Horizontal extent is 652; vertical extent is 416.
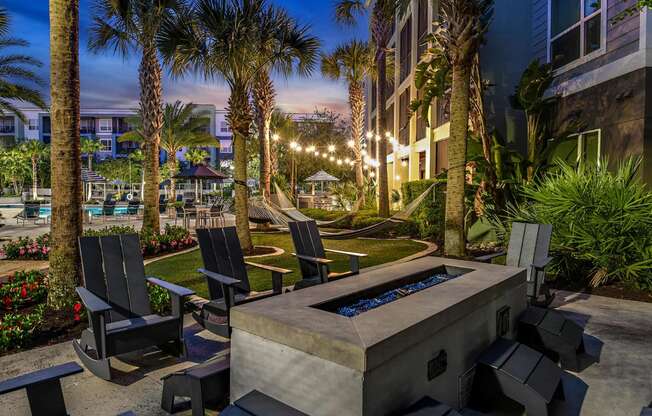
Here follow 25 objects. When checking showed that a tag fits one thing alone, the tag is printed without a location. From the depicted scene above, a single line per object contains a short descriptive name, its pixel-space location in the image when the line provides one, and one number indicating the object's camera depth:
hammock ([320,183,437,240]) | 9.59
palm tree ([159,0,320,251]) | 8.06
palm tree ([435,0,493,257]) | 7.47
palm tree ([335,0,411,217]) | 14.80
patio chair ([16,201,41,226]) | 16.19
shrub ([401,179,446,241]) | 11.41
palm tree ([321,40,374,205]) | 19.44
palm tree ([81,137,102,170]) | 45.53
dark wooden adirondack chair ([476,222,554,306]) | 5.27
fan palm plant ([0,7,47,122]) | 16.95
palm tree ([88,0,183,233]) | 9.50
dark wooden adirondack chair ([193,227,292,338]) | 3.85
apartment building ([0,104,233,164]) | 61.66
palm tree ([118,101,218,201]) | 29.31
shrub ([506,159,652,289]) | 6.15
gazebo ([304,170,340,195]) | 25.00
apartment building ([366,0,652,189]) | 7.98
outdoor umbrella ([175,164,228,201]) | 17.97
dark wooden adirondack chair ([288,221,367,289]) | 5.15
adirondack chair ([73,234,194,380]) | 3.24
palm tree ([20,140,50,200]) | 45.56
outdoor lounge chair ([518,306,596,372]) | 3.58
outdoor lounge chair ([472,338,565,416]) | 2.64
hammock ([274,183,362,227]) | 11.36
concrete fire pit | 2.09
